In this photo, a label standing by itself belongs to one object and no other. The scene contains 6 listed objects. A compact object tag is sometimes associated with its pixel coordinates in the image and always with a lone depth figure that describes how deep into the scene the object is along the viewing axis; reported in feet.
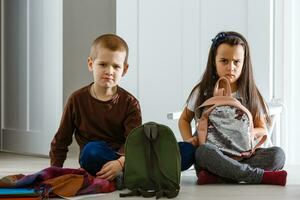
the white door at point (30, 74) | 12.90
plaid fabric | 7.93
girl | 8.76
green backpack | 8.22
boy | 9.00
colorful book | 7.53
